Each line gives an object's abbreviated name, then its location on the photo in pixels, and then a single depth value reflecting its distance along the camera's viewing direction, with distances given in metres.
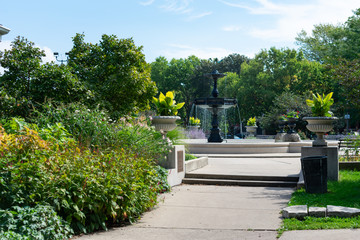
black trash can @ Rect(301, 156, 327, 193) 9.16
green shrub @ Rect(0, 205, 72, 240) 5.14
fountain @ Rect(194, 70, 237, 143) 21.56
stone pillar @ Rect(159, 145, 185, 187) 10.75
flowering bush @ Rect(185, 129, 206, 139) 31.15
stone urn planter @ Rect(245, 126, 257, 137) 39.55
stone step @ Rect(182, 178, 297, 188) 11.03
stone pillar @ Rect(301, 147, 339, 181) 10.93
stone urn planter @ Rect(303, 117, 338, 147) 11.59
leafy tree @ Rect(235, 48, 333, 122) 47.59
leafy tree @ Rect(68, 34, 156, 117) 21.64
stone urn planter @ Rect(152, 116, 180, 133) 11.30
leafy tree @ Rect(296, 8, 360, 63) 38.84
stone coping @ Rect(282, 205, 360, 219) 6.75
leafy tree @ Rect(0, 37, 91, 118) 18.81
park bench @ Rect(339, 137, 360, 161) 12.29
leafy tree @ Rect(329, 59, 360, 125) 12.87
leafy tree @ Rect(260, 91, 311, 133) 40.34
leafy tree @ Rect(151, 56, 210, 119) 65.38
